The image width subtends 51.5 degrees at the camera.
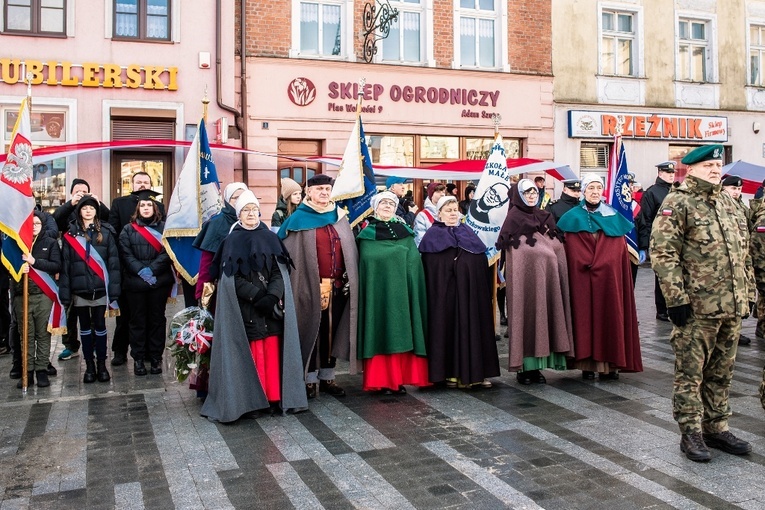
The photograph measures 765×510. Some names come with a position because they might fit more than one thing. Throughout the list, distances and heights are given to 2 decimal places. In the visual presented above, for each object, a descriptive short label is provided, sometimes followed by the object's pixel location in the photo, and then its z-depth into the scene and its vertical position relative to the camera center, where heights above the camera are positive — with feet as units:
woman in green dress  23.62 -1.17
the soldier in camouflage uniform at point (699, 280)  16.94 -0.25
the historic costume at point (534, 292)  24.48 -0.70
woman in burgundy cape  24.66 -0.59
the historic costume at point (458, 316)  23.97 -1.39
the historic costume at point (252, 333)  21.08 -1.65
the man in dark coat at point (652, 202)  35.12 +3.03
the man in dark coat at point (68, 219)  30.01 +2.07
